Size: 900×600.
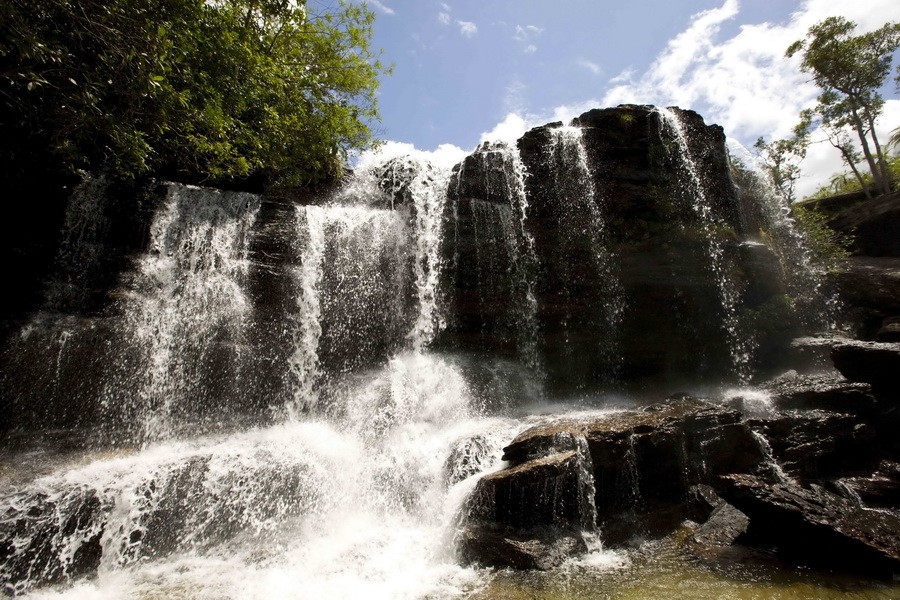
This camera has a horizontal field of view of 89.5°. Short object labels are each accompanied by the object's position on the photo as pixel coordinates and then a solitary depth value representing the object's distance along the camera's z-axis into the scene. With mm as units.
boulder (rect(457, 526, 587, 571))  6141
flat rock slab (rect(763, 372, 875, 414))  8992
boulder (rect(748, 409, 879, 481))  8016
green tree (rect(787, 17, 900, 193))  18984
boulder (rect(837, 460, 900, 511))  7406
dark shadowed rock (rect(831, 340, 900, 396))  9148
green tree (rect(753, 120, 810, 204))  22119
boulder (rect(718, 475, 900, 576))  5379
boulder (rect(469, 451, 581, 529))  6719
